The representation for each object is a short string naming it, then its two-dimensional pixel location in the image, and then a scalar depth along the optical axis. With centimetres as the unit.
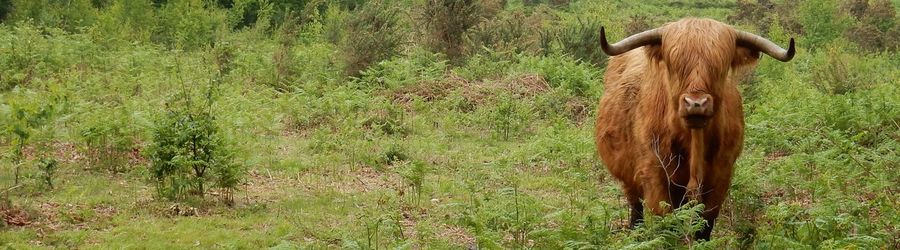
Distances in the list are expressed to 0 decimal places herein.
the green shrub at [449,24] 1922
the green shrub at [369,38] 1778
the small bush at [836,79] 1506
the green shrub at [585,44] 1877
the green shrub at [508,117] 1267
